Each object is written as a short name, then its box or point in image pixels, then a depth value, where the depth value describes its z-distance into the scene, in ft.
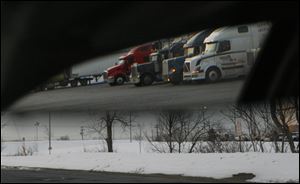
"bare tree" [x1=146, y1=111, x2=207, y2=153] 93.04
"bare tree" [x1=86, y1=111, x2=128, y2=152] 101.77
